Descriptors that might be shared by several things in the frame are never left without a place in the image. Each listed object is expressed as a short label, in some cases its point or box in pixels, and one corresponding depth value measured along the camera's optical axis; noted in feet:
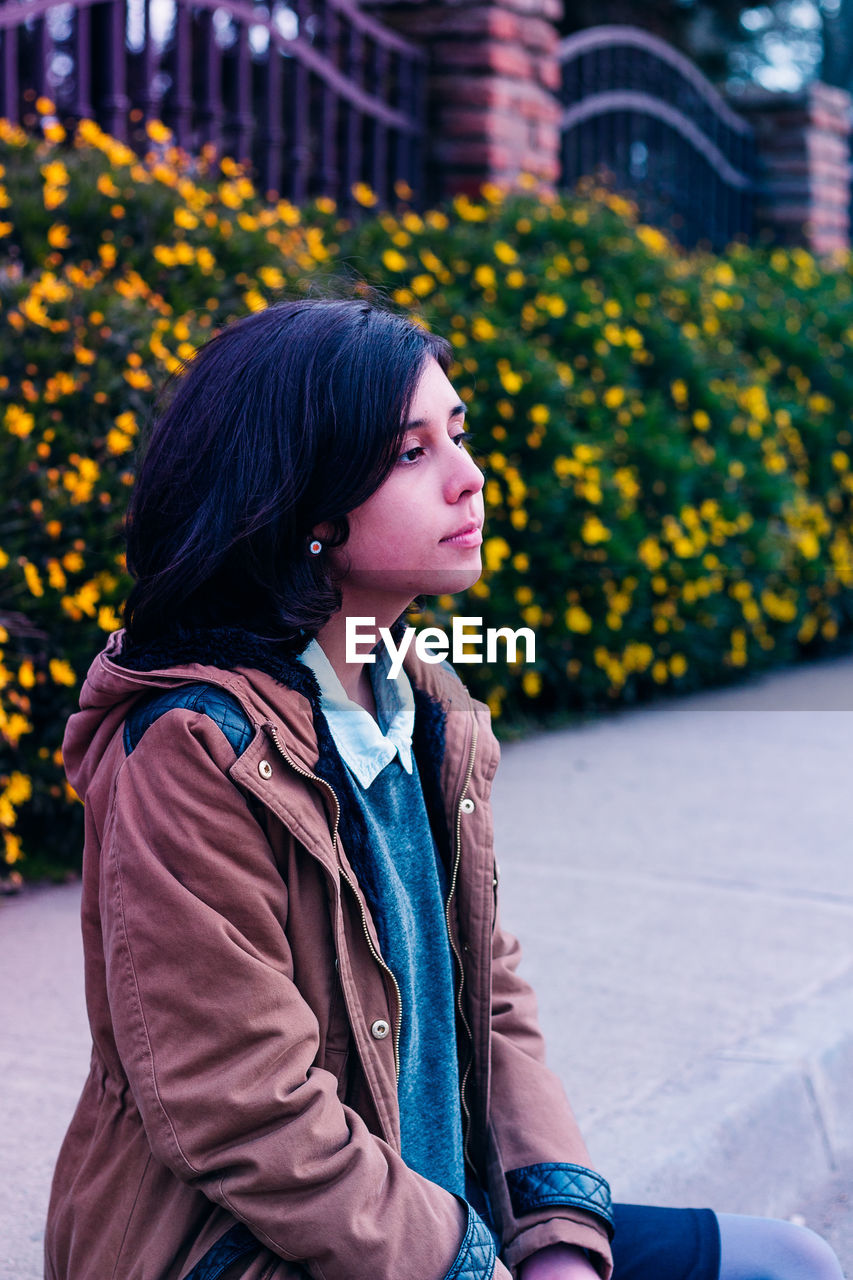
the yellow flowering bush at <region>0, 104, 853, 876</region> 11.41
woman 4.30
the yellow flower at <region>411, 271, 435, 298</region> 16.79
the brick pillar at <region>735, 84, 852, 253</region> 30.35
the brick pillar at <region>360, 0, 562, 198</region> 20.68
